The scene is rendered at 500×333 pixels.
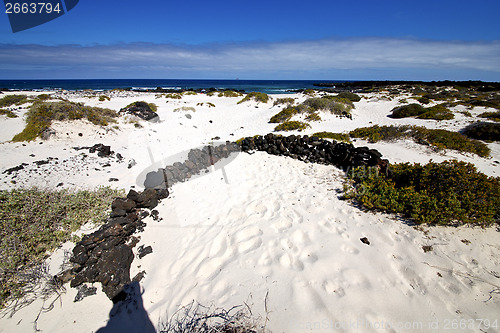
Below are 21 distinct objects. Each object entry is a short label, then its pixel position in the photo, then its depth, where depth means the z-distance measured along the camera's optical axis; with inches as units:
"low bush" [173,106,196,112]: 769.8
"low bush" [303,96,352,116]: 681.0
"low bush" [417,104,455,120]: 567.2
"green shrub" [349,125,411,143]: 411.5
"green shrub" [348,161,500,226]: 164.7
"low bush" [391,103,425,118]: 656.4
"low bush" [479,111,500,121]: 528.1
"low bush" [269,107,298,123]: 601.1
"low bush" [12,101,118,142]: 394.3
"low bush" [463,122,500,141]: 402.0
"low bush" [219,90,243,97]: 1368.1
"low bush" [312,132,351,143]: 408.5
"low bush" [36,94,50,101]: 883.1
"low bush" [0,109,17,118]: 524.6
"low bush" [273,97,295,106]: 848.0
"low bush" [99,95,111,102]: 1039.0
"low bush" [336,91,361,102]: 1121.9
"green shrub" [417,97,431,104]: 881.1
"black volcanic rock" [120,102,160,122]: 616.7
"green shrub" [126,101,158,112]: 789.1
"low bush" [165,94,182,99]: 1223.5
